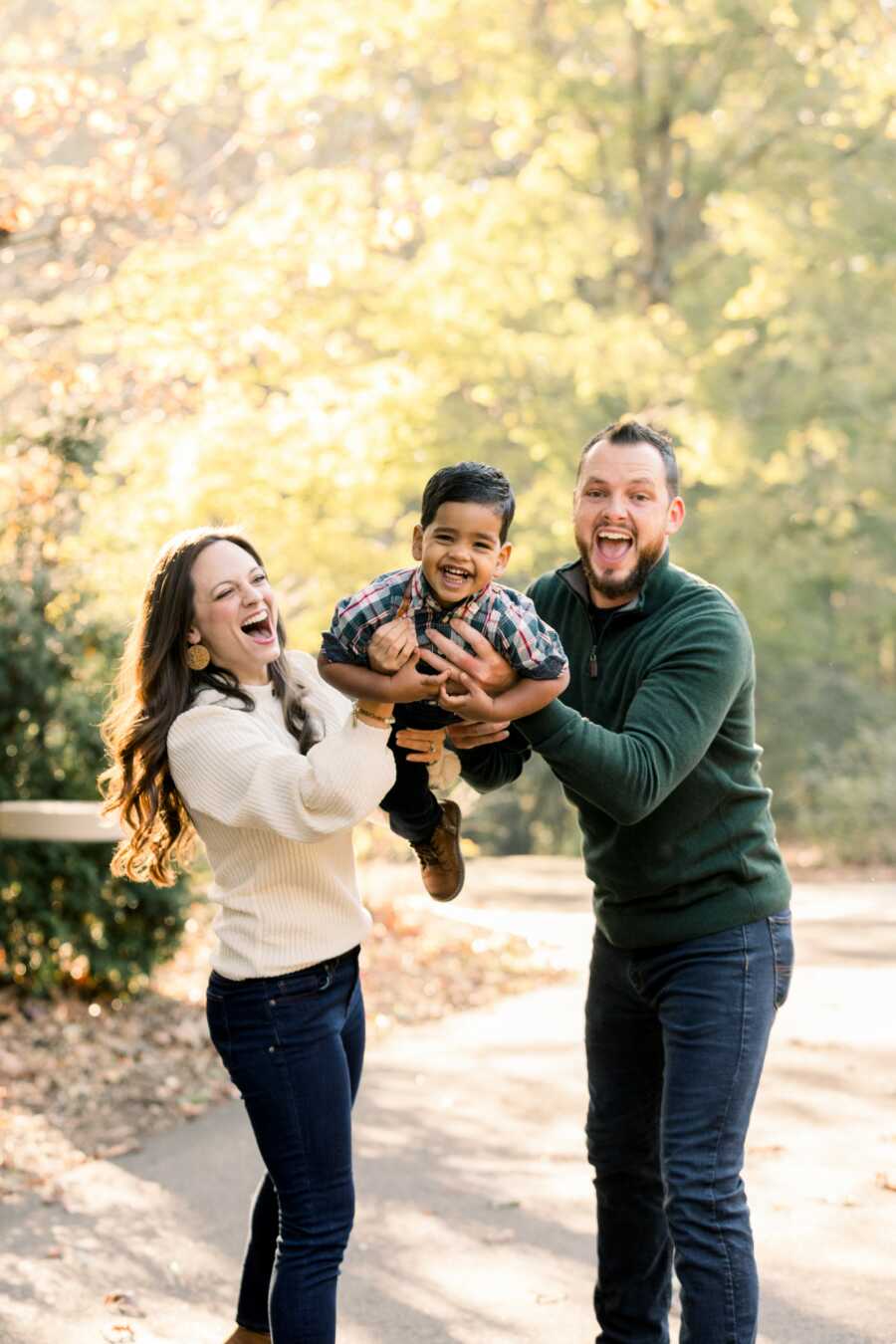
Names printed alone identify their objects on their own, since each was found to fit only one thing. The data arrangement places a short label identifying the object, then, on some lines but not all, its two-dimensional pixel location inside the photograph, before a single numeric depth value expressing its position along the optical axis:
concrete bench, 7.38
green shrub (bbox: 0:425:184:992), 7.78
